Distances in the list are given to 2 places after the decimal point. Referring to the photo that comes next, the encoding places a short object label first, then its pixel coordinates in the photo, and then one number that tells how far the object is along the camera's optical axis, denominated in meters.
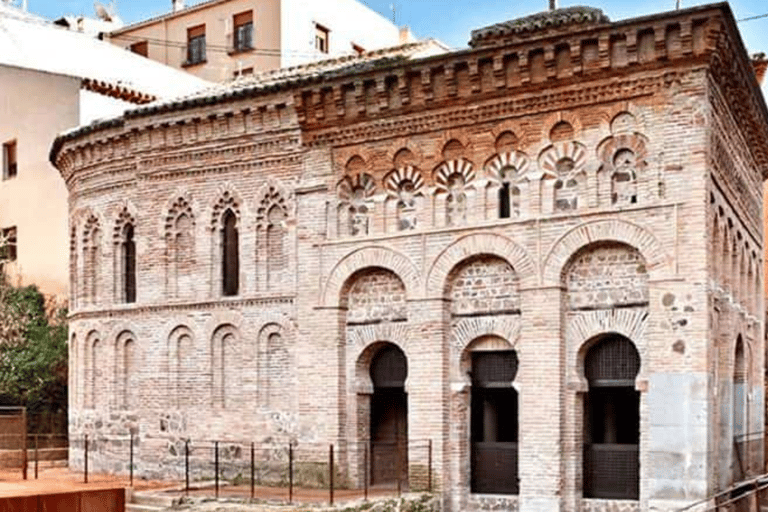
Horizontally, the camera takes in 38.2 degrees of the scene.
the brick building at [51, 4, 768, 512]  16.39
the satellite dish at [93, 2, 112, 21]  42.53
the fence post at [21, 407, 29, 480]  18.75
